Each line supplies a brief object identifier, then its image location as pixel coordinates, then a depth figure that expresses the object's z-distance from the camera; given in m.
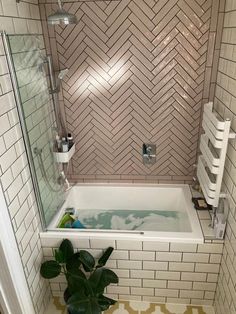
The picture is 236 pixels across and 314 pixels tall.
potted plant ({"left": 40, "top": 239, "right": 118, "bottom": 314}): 1.52
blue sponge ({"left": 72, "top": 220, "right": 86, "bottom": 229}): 2.02
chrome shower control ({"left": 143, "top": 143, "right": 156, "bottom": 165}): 2.23
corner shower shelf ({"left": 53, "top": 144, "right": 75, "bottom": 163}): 2.06
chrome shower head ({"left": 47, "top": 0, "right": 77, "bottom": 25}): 1.45
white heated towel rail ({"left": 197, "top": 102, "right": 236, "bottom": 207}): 1.45
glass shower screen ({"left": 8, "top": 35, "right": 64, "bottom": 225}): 1.55
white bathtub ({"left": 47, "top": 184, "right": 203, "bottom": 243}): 2.26
